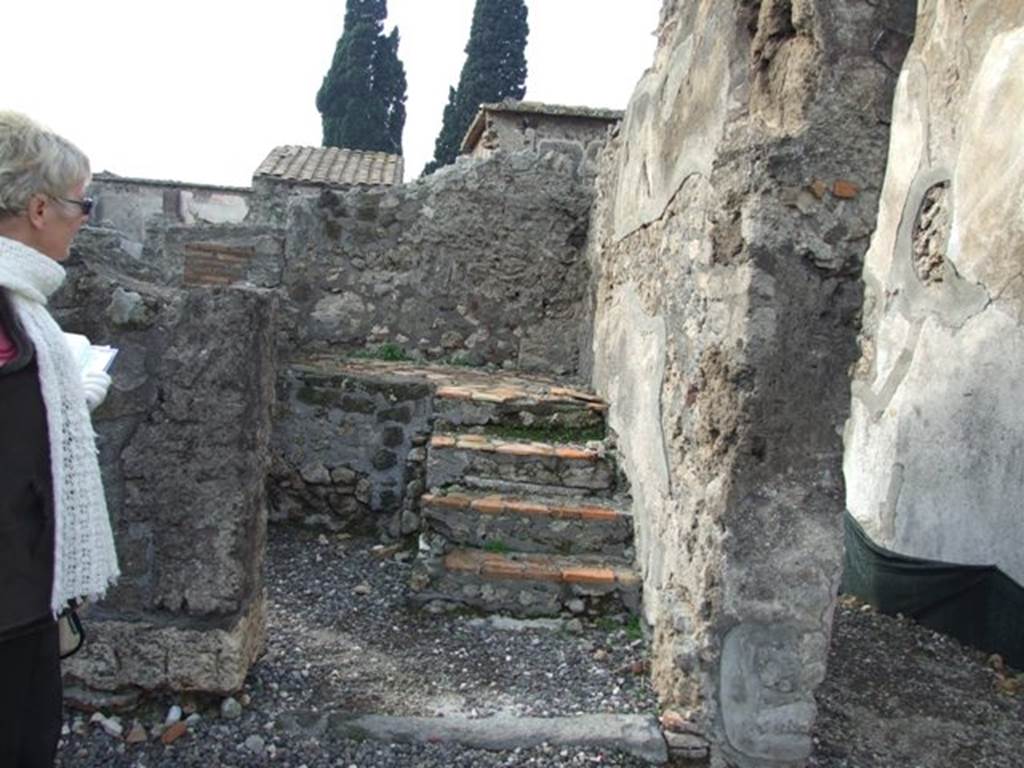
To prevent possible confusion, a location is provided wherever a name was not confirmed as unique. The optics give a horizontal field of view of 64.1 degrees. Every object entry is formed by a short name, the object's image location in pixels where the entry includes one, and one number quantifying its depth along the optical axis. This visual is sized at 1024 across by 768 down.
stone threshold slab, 2.53
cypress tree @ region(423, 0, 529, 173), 20.11
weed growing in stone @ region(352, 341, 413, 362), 5.98
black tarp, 3.84
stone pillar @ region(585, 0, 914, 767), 2.44
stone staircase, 3.52
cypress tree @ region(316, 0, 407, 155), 20.95
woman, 1.45
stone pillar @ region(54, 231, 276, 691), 2.53
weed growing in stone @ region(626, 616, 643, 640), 3.36
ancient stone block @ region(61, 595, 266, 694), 2.55
